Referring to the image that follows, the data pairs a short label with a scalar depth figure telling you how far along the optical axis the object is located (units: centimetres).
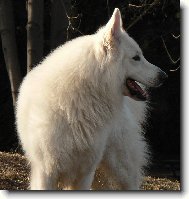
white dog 699
